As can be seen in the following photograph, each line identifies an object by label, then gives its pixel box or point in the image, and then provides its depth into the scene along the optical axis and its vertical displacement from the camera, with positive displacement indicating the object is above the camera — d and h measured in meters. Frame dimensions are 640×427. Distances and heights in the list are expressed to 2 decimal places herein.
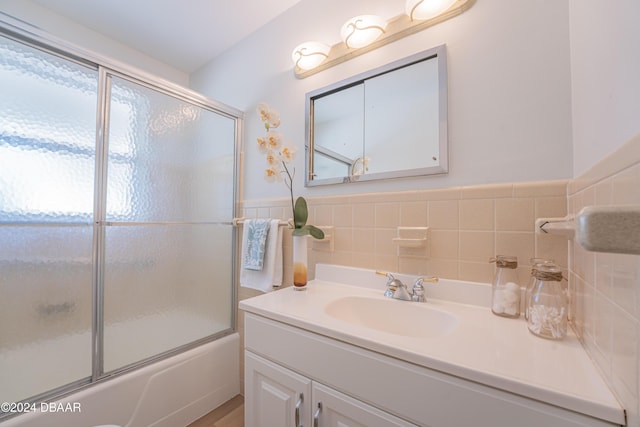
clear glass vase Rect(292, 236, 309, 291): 1.05 -0.19
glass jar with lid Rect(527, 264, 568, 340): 0.60 -0.22
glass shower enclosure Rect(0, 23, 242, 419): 0.94 -0.02
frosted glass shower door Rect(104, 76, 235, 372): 1.17 -0.03
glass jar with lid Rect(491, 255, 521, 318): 0.73 -0.21
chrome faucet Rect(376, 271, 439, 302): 0.89 -0.27
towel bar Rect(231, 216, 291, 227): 1.58 -0.02
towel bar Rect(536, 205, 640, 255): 0.19 -0.01
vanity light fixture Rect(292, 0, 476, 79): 0.93 +0.82
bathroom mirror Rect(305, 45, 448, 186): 0.96 +0.43
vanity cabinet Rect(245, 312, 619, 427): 0.45 -0.40
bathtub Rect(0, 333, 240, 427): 0.96 -0.83
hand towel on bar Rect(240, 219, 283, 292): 1.31 -0.25
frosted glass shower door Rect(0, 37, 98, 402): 0.93 -0.01
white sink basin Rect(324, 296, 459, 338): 0.81 -0.35
